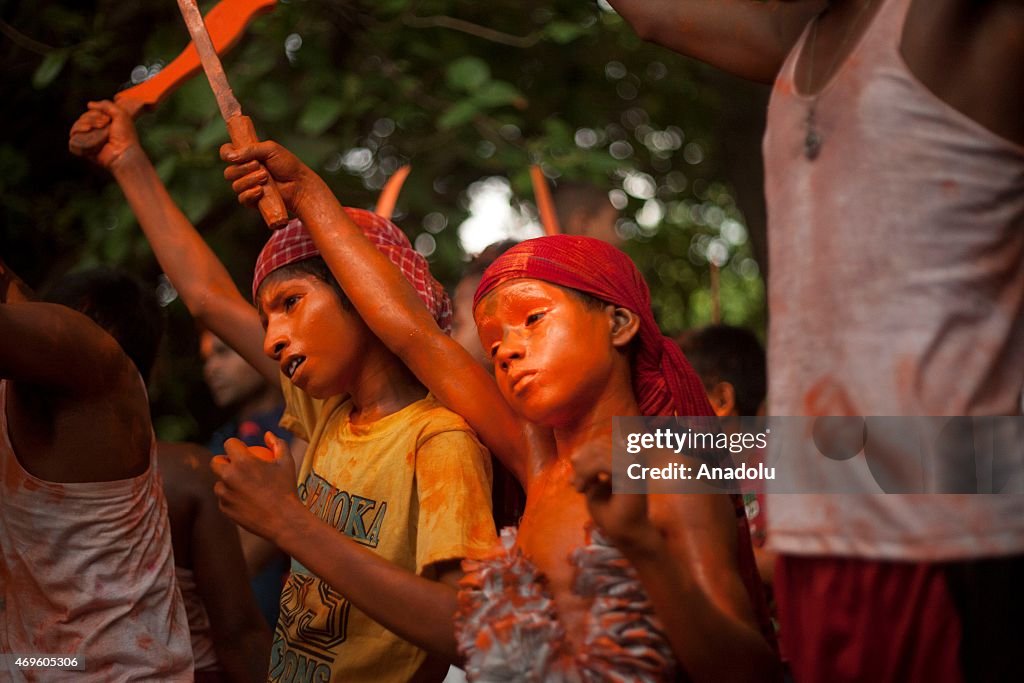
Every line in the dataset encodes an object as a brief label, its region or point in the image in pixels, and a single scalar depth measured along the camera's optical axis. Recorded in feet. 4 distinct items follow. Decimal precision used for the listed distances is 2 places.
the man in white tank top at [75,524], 8.12
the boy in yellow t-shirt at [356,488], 7.06
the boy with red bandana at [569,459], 6.00
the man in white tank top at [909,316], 5.00
